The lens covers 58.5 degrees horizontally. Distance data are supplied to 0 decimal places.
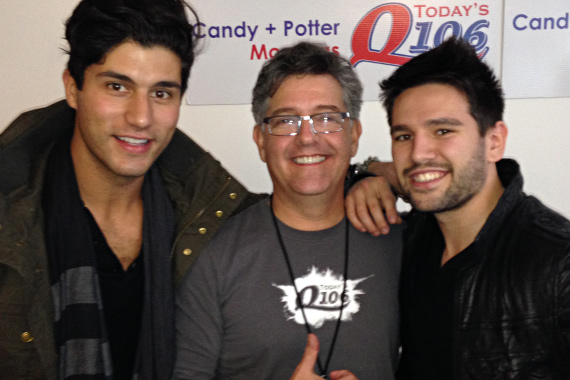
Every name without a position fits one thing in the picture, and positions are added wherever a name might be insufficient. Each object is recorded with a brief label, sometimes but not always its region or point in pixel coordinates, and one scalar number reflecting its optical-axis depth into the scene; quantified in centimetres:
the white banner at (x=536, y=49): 279
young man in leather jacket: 128
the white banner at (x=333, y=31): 284
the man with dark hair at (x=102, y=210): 144
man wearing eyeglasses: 154
